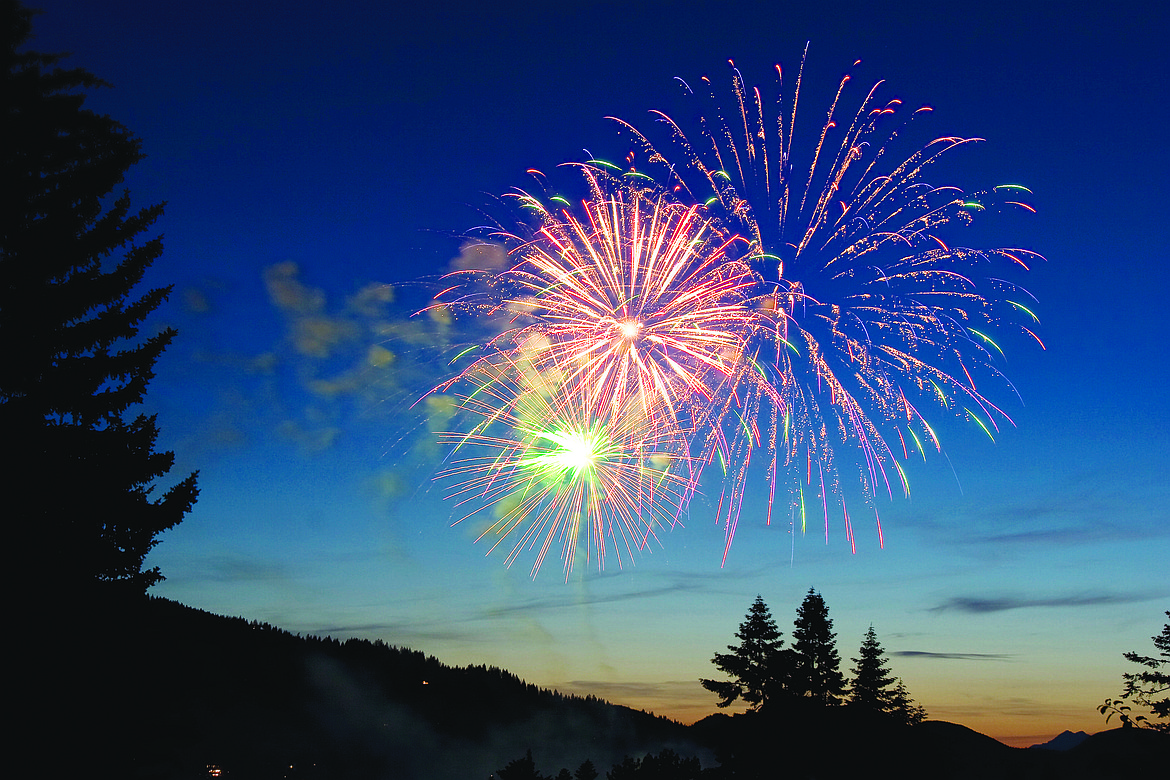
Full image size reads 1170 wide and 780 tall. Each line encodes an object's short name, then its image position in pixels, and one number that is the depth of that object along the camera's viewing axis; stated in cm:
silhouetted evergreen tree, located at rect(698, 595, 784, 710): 3953
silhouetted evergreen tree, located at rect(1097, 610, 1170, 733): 3384
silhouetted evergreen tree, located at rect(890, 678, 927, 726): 5134
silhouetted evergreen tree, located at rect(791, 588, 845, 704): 4194
